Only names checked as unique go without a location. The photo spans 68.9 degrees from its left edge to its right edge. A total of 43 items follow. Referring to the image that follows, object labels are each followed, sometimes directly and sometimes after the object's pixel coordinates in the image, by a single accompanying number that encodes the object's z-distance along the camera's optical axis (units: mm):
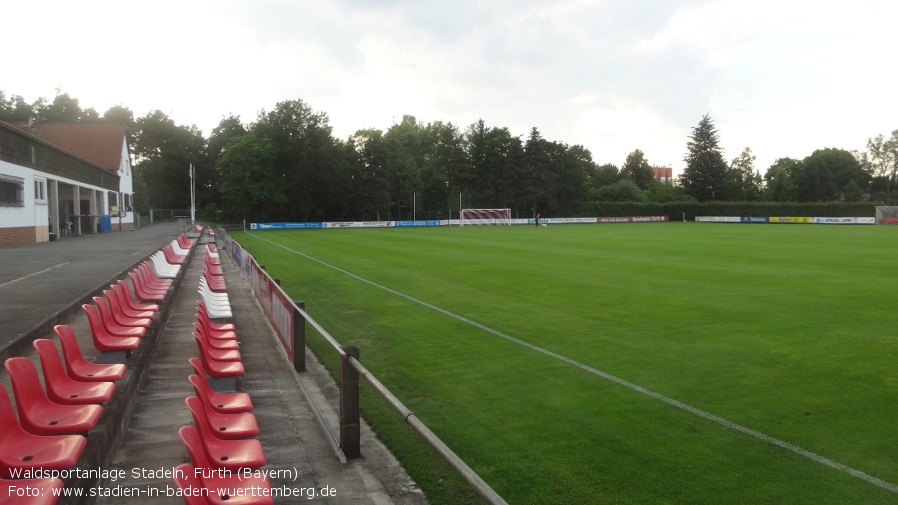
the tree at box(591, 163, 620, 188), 124500
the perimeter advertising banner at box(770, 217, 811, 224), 77388
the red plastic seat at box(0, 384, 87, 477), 3951
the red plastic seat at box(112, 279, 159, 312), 9231
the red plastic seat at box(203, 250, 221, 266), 16431
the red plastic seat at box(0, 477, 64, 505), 3342
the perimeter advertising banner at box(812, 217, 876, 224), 71062
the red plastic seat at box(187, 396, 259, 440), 4586
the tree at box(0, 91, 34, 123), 78500
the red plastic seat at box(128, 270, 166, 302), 10859
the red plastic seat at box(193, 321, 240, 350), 6937
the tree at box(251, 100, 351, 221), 76812
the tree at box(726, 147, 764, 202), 108494
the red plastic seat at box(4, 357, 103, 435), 4469
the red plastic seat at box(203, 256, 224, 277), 15023
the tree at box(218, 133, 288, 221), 72188
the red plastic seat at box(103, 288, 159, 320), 8391
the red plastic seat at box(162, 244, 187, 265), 18056
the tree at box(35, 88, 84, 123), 89750
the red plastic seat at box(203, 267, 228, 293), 13328
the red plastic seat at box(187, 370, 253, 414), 5067
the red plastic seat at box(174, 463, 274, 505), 3131
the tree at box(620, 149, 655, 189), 129750
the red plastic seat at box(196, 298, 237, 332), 7295
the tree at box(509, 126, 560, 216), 88875
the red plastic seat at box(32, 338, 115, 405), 5113
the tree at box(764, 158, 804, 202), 99938
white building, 29109
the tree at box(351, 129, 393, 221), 79812
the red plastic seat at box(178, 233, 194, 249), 24294
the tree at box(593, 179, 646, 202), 105250
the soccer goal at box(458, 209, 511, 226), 79938
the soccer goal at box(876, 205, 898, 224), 70500
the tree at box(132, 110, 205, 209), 89688
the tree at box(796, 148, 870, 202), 97438
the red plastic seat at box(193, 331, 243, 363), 6572
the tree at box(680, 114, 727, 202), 98438
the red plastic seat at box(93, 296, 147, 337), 7426
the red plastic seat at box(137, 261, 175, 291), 12150
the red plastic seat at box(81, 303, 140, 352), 6785
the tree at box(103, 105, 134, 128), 101125
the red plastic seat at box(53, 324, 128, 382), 5793
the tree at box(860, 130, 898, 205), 109812
